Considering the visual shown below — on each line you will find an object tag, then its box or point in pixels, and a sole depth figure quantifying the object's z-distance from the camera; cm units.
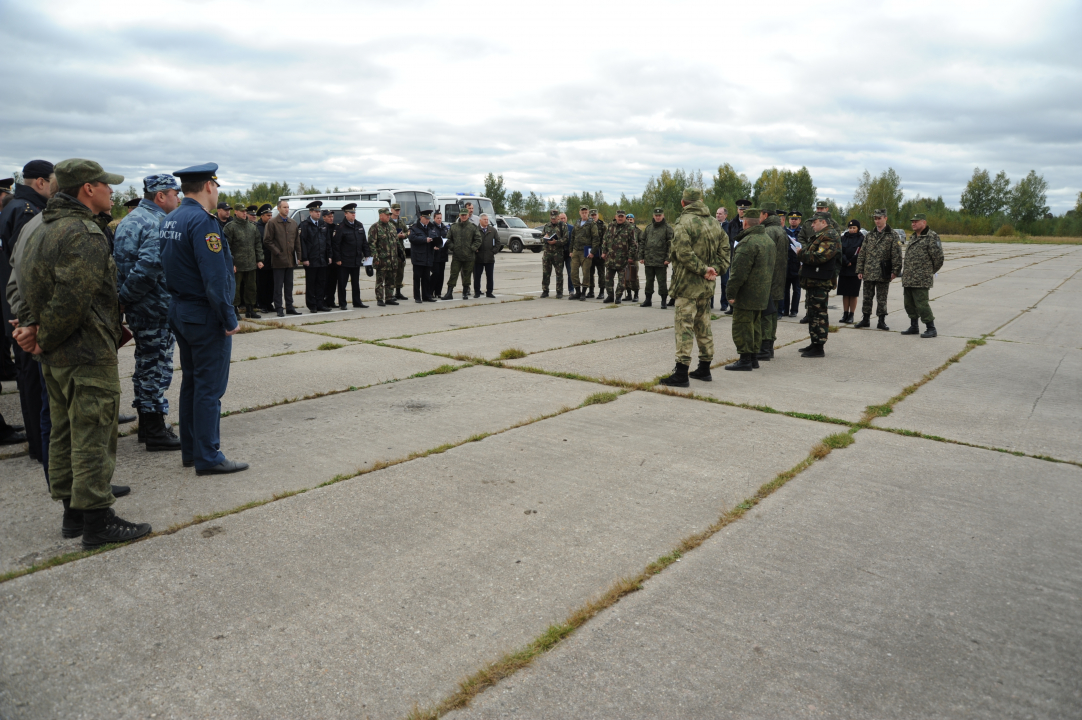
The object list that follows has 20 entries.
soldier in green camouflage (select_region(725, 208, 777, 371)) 796
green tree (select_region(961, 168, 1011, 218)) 10881
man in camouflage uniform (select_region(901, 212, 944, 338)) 1043
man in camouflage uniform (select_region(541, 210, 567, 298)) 1565
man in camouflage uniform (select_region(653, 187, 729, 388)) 721
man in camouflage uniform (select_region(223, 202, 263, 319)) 1205
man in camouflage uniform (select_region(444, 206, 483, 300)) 1505
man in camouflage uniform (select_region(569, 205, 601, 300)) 1527
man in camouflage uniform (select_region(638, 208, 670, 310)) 1372
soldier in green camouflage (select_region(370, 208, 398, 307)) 1455
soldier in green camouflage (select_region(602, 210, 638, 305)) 1438
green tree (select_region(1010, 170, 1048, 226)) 10481
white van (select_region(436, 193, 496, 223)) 2891
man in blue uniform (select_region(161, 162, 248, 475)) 445
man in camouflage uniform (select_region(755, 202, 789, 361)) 883
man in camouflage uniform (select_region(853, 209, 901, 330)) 1116
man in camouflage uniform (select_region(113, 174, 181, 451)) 528
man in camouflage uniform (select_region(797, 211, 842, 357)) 900
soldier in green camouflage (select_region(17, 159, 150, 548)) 352
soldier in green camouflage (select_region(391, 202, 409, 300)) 1487
